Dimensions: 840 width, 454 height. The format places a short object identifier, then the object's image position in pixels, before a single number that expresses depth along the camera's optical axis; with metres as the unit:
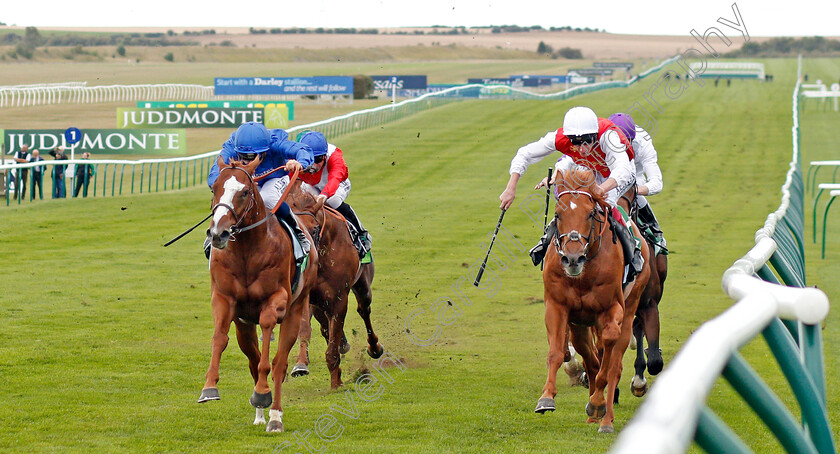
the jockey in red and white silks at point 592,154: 6.54
